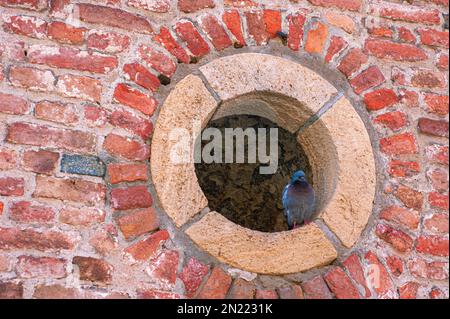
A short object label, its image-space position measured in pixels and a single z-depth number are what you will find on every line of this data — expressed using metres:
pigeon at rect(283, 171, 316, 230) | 2.83
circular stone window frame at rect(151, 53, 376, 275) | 2.61
